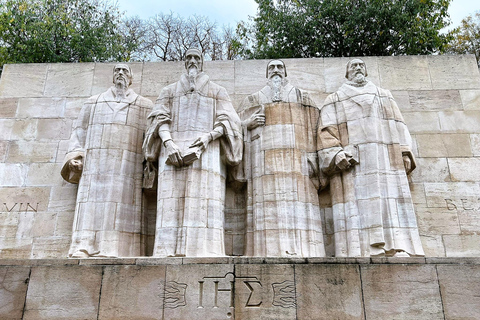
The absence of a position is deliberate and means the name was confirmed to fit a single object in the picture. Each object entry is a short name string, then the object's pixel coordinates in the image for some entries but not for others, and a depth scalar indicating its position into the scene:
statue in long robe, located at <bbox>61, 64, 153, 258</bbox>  8.52
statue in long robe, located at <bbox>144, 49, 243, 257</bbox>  8.09
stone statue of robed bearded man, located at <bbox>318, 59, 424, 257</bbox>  8.23
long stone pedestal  6.58
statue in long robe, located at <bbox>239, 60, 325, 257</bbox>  8.42
